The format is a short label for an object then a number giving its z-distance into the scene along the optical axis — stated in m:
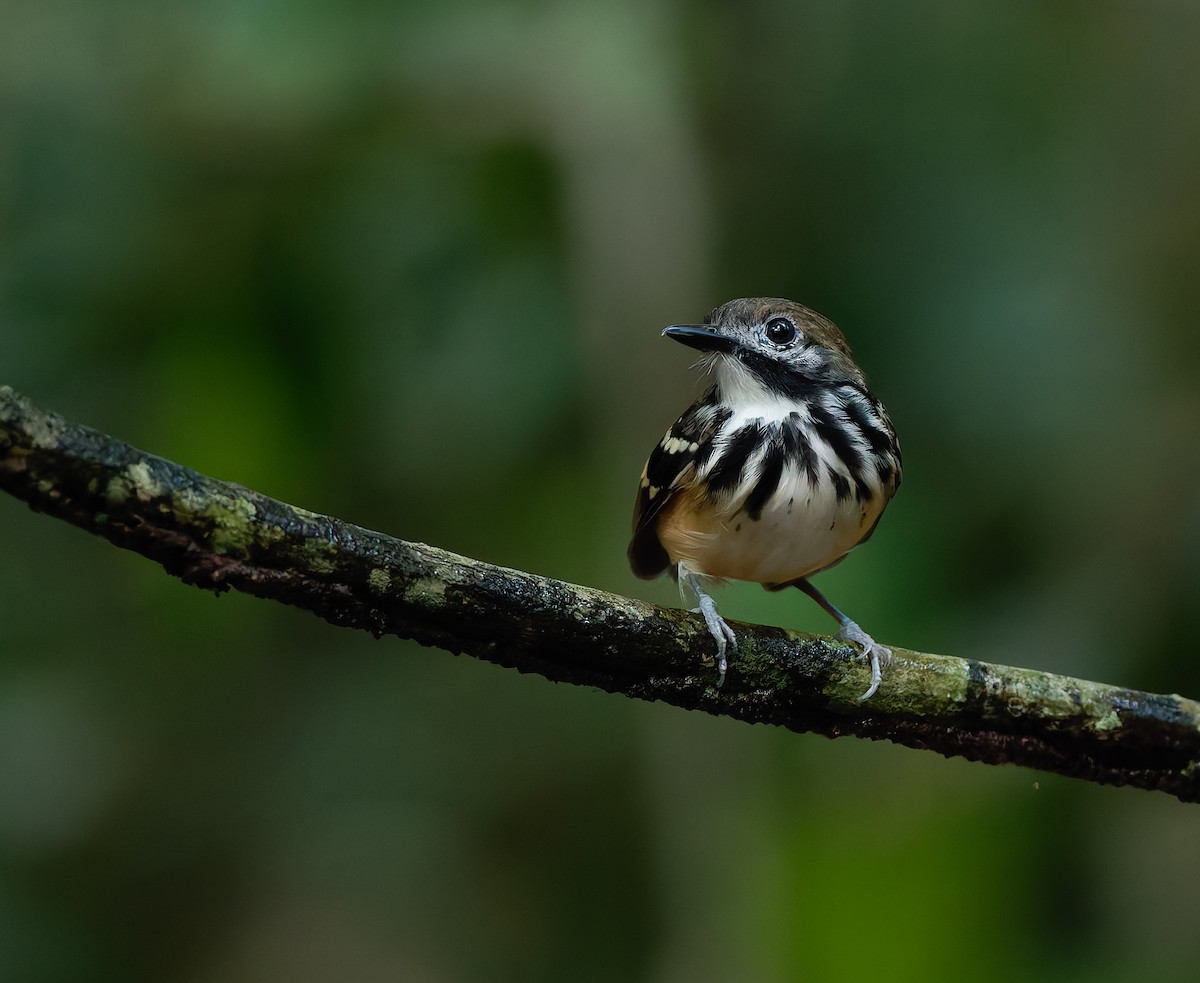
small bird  3.89
